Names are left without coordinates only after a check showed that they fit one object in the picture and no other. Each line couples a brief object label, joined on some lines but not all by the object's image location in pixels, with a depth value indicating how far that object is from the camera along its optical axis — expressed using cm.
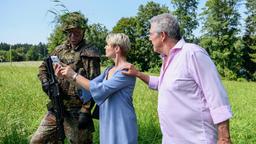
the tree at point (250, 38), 2851
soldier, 274
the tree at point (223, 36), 2748
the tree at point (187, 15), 2846
